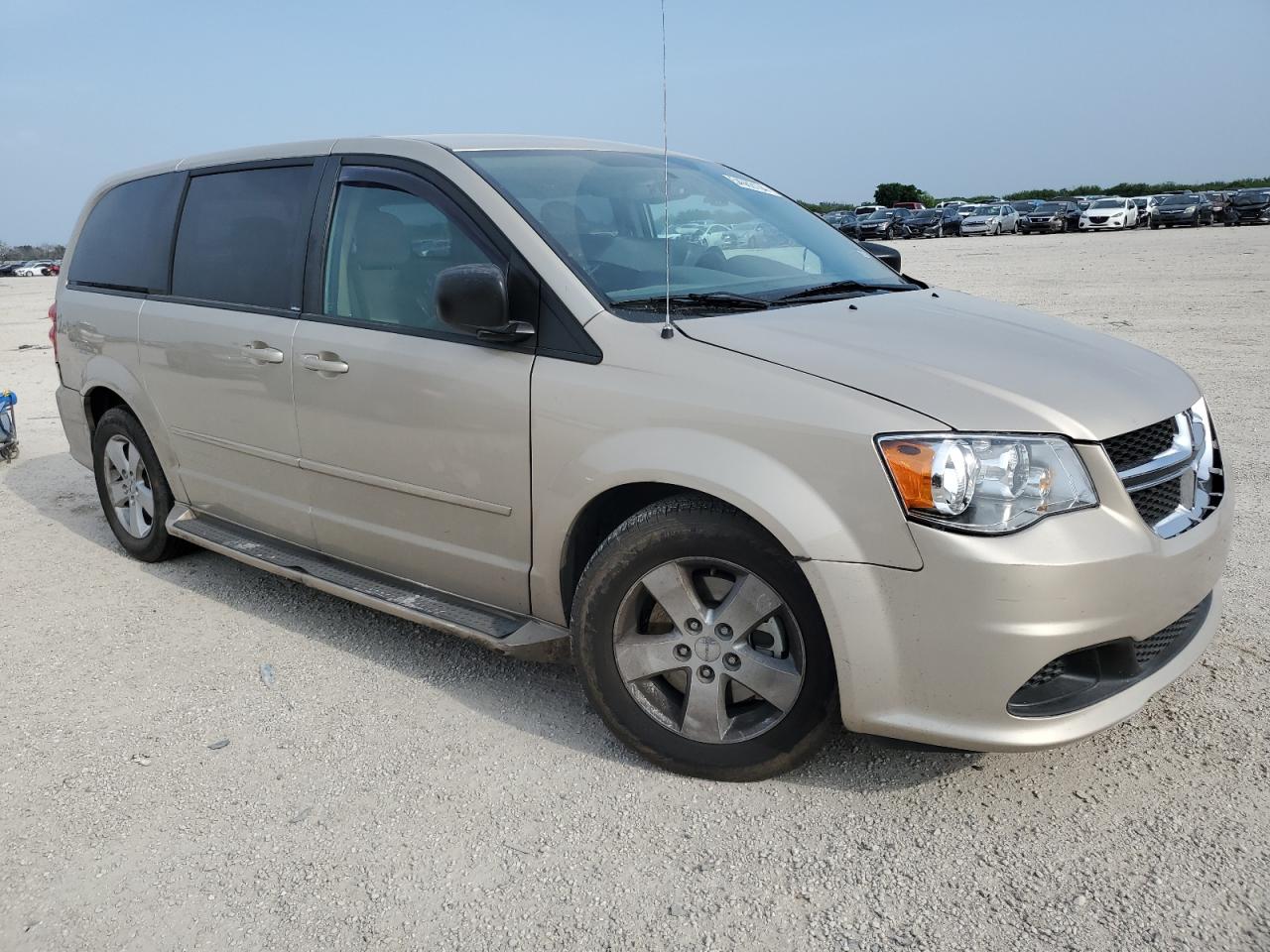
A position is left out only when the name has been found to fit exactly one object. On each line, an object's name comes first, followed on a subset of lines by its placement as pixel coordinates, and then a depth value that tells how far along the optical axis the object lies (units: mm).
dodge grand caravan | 2555
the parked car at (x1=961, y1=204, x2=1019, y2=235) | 44219
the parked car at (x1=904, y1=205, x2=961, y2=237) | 45375
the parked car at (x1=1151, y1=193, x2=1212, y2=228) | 40719
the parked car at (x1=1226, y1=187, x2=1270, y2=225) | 38219
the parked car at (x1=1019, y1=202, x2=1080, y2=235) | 44062
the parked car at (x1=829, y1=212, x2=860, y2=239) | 43725
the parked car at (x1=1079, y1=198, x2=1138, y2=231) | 42062
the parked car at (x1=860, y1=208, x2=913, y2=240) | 43762
